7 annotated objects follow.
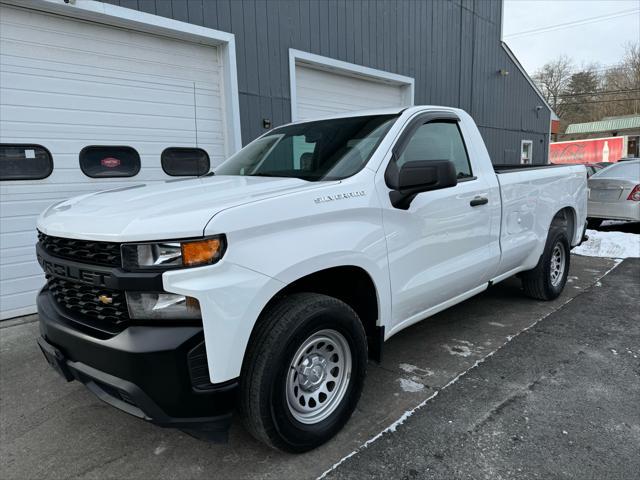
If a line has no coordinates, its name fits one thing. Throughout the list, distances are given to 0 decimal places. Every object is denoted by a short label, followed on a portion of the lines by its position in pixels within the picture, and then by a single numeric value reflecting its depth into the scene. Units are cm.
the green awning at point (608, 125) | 4616
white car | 859
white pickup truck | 196
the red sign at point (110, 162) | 557
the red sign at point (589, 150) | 3984
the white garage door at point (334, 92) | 764
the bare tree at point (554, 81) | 5031
